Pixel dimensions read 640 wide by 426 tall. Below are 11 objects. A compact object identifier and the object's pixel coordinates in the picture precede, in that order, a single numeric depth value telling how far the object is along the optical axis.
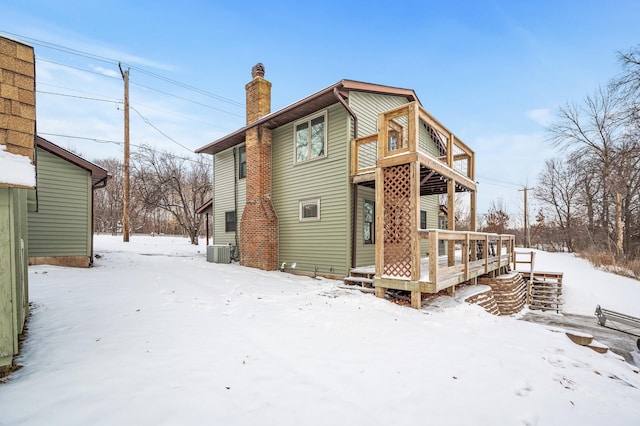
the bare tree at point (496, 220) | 29.33
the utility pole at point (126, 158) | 16.89
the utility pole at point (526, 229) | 30.02
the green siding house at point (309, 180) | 8.94
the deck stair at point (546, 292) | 12.16
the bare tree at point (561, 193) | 26.16
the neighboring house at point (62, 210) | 8.91
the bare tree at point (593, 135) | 19.14
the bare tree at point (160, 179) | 22.06
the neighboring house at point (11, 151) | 2.83
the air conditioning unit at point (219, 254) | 12.10
